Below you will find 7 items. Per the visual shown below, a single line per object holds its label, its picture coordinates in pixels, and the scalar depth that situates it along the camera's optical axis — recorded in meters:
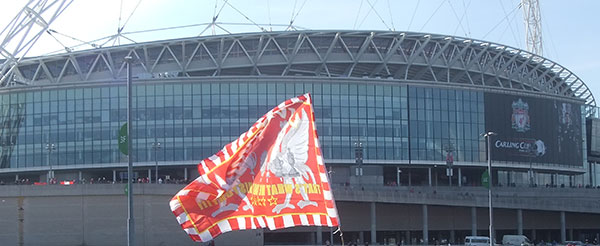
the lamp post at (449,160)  109.26
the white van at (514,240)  84.67
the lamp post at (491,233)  53.12
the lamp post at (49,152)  106.25
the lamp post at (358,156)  103.69
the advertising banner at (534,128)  116.12
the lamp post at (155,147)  104.18
